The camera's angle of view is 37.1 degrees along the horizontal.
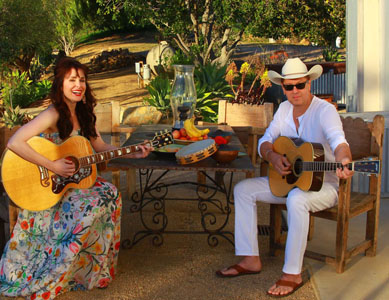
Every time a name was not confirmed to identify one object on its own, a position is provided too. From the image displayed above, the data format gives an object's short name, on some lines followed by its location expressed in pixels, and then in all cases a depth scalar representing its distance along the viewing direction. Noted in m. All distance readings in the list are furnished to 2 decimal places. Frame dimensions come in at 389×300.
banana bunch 4.46
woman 3.59
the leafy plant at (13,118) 10.91
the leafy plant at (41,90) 15.09
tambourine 3.88
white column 6.32
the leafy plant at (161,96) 10.27
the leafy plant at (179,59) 14.73
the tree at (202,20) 13.91
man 3.74
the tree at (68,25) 28.52
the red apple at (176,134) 4.48
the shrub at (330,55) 20.61
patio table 3.91
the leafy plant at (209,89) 9.55
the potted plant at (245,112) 6.18
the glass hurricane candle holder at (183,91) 5.02
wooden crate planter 6.17
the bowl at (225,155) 3.93
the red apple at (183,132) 4.52
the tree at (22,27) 16.09
